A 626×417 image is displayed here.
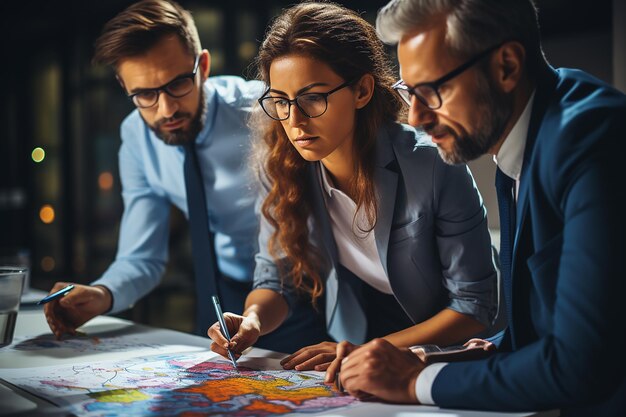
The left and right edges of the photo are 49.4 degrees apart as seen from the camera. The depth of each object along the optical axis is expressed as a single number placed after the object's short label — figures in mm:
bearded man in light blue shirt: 2119
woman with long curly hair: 1637
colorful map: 1176
